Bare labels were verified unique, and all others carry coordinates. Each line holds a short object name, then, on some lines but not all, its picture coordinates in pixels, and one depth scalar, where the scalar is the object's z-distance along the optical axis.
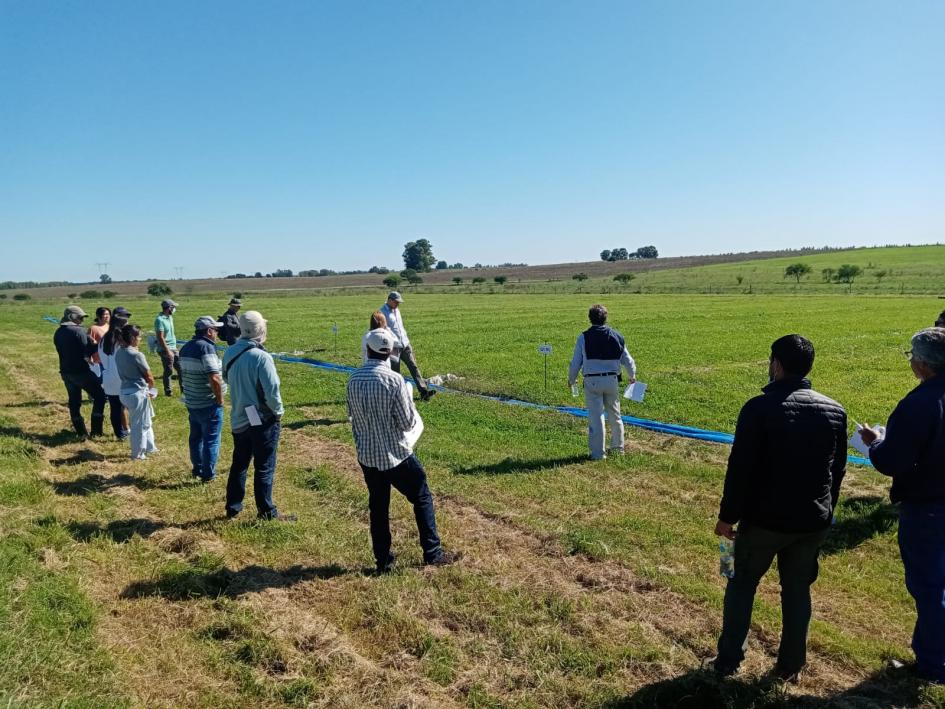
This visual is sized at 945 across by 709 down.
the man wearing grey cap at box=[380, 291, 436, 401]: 11.39
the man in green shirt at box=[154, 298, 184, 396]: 13.23
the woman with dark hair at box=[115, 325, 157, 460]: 8.47
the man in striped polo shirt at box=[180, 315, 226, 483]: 7.52
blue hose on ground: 9.77
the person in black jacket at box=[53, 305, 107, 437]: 9.99
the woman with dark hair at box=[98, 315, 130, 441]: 9.58
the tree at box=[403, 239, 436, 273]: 167.12
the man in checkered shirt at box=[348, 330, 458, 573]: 4.95
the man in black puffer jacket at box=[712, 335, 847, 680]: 3.49
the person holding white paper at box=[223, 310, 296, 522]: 6.14
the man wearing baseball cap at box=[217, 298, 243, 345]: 12.93
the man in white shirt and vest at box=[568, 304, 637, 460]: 8.11
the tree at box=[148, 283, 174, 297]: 85.94
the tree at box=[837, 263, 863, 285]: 69.62
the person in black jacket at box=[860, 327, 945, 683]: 3.70
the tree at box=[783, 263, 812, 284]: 77.06
